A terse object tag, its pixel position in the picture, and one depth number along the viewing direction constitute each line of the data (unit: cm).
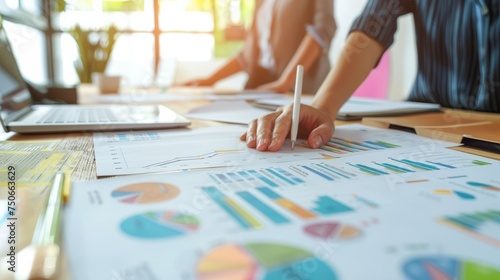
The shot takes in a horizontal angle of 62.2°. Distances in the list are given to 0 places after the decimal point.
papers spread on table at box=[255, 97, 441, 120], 85
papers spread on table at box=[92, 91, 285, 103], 128
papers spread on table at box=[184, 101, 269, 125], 84
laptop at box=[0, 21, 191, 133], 68
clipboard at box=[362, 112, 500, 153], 57
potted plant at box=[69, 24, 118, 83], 236
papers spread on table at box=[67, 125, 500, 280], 23
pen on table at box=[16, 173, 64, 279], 22
